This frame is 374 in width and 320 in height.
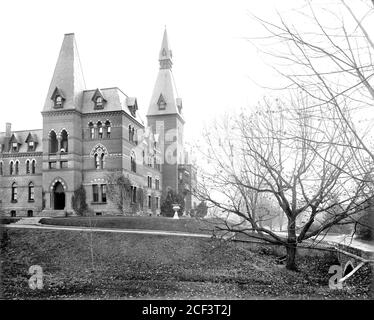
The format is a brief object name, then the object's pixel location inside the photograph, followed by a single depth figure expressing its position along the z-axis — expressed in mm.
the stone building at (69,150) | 28094
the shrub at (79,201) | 28392
